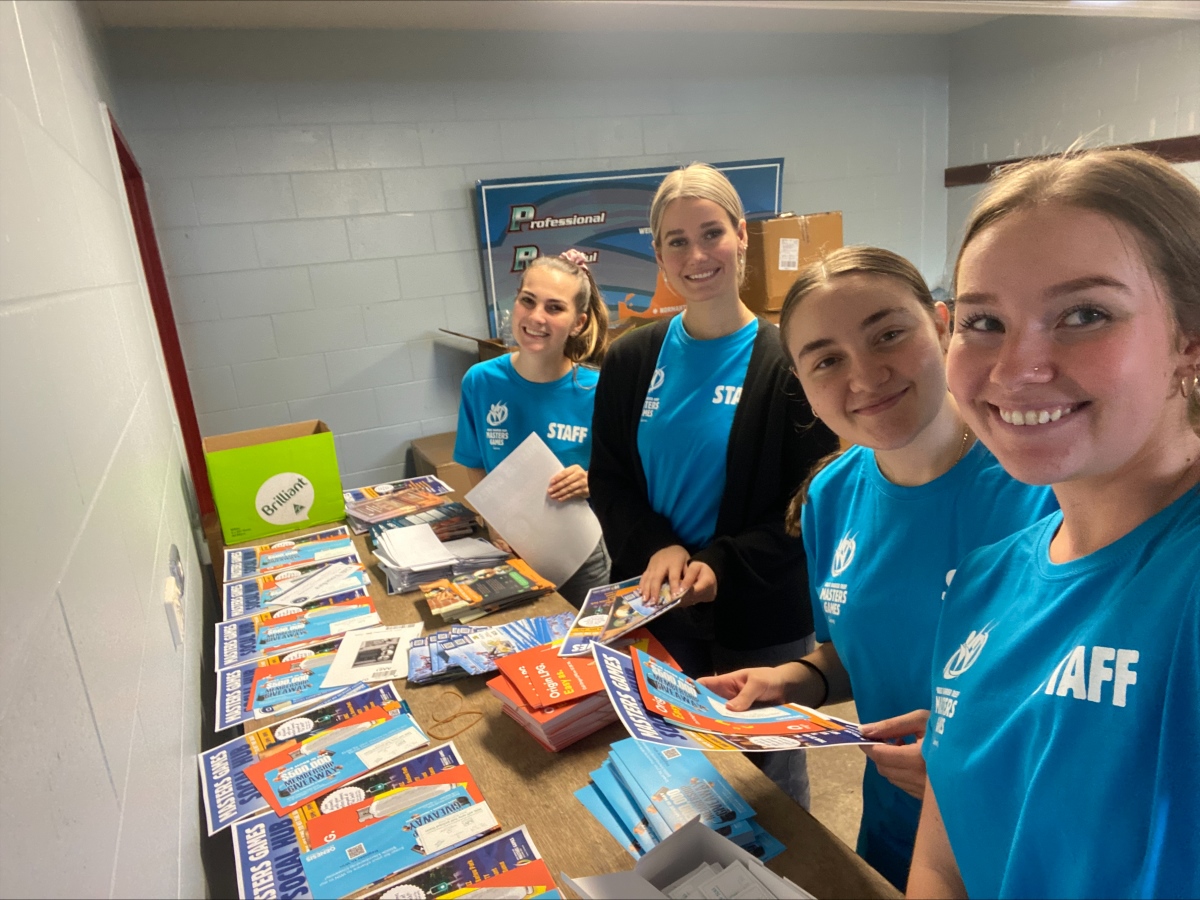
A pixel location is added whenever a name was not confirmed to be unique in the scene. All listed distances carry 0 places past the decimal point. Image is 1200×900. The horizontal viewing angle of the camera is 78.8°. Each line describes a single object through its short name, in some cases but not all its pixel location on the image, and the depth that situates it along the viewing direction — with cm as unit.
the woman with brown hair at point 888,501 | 100
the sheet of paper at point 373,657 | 145
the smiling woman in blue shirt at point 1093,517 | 60
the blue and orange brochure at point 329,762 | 112
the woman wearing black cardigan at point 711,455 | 159
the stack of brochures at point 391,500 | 229
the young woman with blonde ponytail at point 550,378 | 218
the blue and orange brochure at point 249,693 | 134
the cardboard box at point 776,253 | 414
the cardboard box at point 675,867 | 78
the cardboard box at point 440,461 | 353
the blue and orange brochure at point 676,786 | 103
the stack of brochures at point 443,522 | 214
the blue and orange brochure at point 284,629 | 157
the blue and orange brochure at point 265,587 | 179
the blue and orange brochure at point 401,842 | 96
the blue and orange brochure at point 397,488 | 252
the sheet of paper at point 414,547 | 189
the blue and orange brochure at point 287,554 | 201
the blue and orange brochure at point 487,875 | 93
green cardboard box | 220
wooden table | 95
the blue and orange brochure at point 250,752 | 110
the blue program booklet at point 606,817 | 100
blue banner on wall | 390
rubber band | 127
